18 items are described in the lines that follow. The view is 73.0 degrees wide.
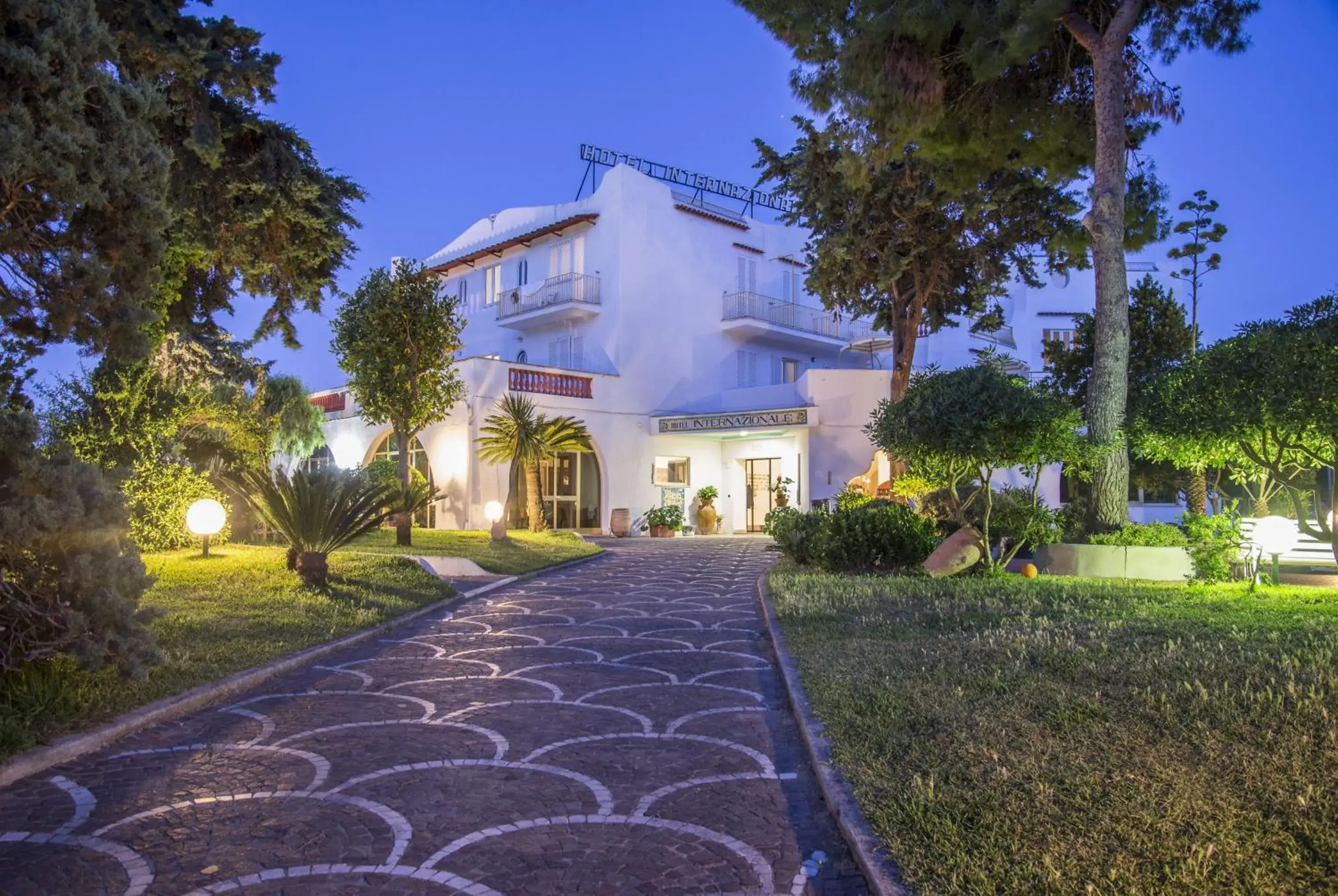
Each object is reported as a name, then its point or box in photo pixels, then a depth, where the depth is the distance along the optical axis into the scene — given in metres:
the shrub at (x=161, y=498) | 12.50
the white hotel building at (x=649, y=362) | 25.39
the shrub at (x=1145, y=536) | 11.50
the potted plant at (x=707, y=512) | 27.61
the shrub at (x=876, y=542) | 12.24
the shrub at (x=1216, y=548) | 10.12
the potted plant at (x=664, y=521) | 26.02
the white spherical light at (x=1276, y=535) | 9.12
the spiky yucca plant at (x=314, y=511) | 10.14
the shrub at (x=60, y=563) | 4.61
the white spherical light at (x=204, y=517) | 12.08
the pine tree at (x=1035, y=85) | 12.14
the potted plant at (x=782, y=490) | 26.36
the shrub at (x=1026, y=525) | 11.89
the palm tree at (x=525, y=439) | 22.02
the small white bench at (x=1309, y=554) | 10.89
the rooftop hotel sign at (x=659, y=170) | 33.16
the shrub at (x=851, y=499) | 17.05
